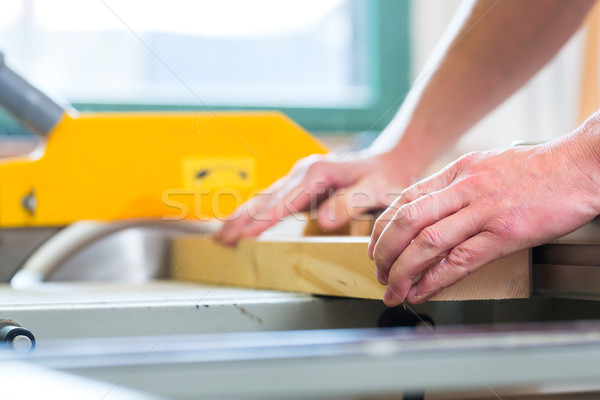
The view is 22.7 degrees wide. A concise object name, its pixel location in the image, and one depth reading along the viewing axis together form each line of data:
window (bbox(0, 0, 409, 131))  2.42
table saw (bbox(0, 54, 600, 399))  0.72
